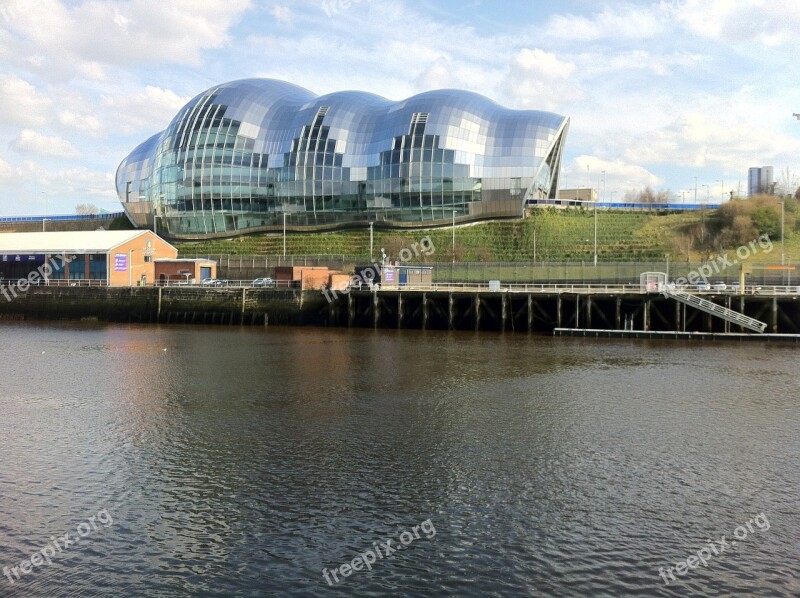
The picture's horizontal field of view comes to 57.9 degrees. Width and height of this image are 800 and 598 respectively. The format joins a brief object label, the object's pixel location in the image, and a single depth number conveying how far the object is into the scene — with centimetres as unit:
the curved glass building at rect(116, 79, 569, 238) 10106
